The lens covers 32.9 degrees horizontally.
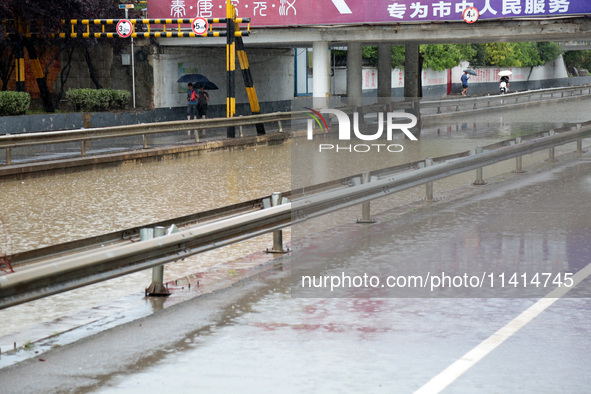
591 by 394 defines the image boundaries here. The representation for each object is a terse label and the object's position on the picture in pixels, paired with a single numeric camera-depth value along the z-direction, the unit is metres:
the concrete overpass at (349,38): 35.75
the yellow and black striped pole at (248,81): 30.72
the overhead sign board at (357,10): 34.75
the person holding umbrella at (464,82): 62.88
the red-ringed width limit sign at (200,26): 34.00
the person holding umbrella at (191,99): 37.38
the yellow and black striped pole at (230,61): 29.14
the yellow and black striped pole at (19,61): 34.28
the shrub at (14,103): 31.34
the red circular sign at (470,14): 35.25
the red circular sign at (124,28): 34.12
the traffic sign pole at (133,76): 38.72
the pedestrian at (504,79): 67.36
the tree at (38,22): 33.94
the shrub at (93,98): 35.72
